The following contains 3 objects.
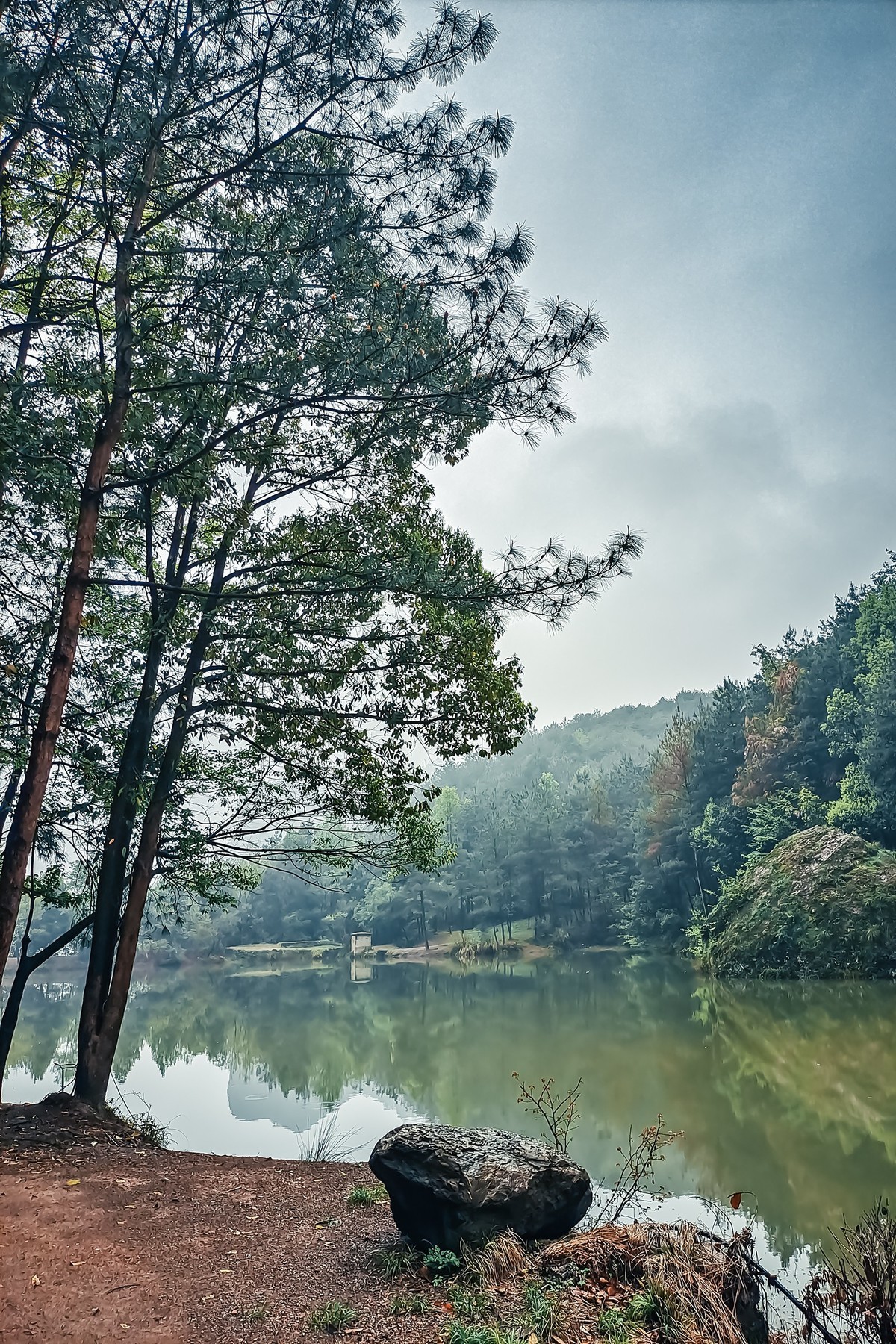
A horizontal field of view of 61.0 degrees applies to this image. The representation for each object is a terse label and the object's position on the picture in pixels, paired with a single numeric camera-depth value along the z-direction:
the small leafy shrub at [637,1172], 4.66
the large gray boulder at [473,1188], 4.02
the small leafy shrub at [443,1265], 3.84
